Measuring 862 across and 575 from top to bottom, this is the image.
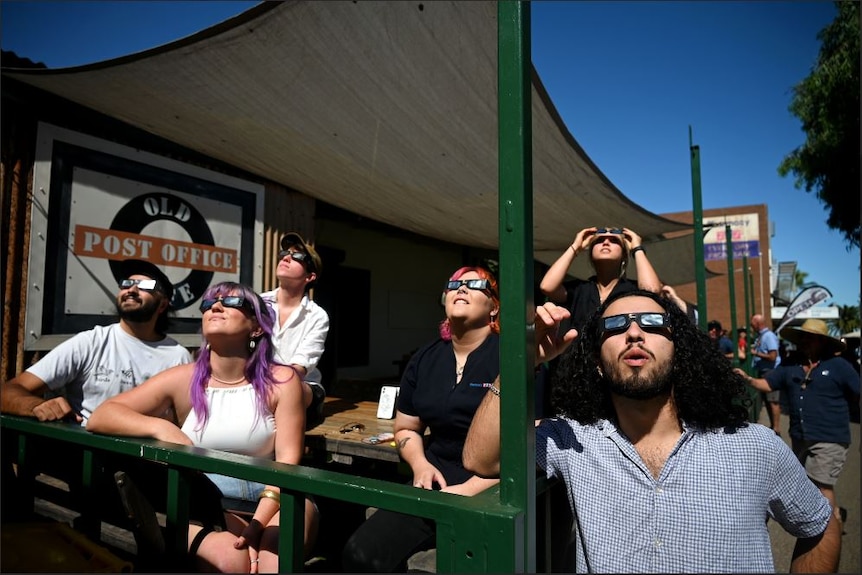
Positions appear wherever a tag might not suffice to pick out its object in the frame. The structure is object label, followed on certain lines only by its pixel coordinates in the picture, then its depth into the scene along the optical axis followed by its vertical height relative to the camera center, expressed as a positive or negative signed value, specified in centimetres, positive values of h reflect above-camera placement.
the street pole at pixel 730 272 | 816 +87
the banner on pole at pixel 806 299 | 711 +41
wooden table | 232 -58
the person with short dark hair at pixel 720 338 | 986 -22
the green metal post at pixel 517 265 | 104 +12
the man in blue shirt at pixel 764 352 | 936 -46
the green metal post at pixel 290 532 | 126 -52
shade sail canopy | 259 +141
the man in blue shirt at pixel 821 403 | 405 -62
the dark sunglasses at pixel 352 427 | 268 -56
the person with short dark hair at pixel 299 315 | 284 +5
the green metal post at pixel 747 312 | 906 +30
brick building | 3130 +395
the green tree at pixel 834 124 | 882 +383
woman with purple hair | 170 -34
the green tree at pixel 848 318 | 4009 +81
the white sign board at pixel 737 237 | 2892 +556
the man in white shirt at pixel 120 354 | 238 -17
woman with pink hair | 176 -33
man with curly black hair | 131 -37
